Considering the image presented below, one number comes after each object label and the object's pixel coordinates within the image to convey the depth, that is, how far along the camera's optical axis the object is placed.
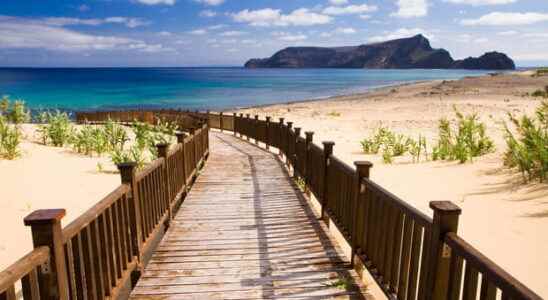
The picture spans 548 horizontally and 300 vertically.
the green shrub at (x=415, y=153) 10.88
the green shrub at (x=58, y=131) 12.83
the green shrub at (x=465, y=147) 9.88
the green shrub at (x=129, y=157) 9.66
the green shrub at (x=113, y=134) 12.70
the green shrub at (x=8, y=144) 9.82
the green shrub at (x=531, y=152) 7.07
